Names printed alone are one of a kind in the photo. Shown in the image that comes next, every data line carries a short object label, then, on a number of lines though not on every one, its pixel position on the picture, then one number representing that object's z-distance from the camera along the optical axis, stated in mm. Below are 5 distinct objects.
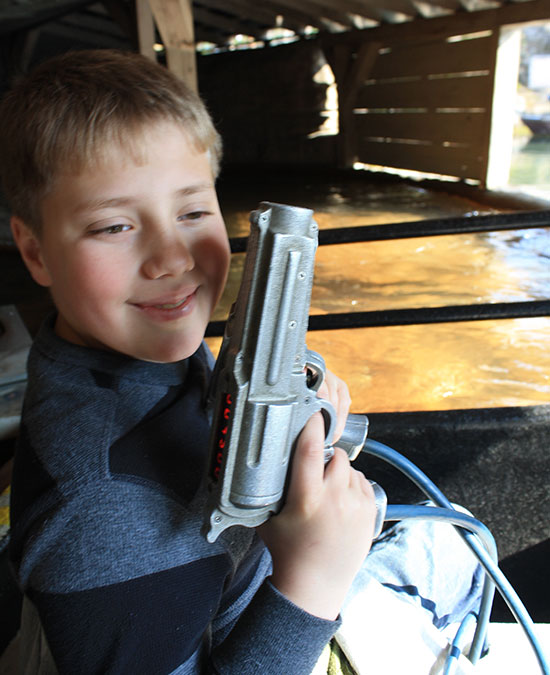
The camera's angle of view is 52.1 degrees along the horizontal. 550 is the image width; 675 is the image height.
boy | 636
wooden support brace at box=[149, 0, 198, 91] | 2764
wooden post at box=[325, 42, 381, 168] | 8118
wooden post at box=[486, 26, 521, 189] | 6301
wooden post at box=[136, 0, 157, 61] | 3254
